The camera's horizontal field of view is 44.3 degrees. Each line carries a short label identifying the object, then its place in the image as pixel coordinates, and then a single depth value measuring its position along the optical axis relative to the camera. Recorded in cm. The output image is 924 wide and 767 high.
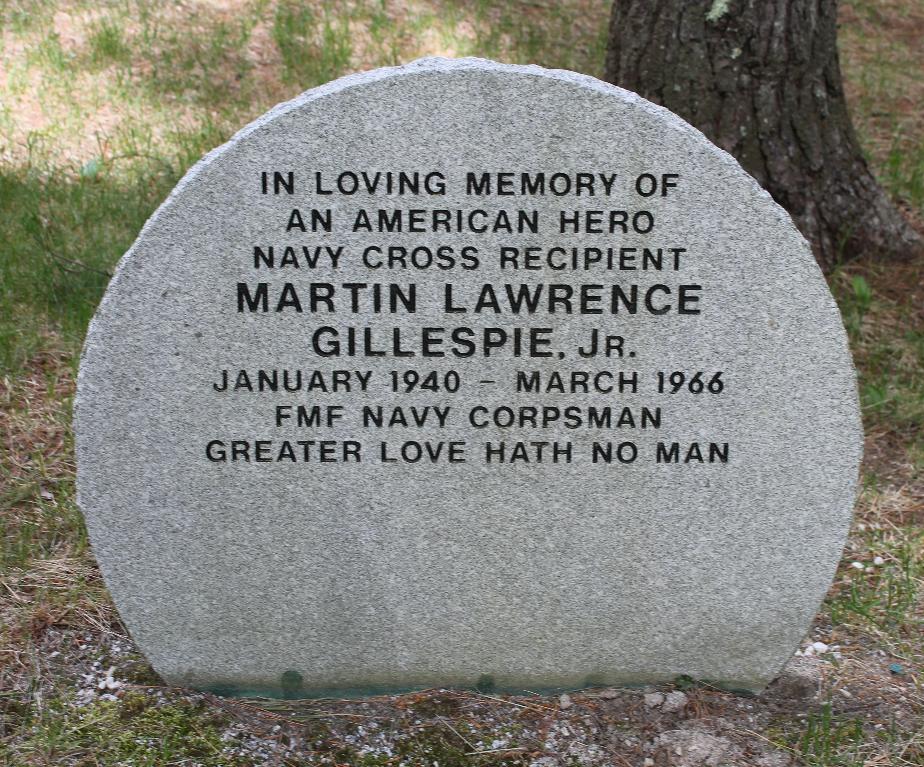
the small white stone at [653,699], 291
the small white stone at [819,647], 320
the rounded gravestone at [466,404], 258
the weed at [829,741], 272
